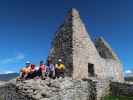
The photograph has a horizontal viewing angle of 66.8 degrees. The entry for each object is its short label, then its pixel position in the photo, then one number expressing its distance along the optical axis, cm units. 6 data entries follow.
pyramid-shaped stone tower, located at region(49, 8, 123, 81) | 739
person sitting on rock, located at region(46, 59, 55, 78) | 661
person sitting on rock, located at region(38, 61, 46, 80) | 638
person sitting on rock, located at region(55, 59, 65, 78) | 675
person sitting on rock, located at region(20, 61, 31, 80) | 657
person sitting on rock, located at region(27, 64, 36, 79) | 661
